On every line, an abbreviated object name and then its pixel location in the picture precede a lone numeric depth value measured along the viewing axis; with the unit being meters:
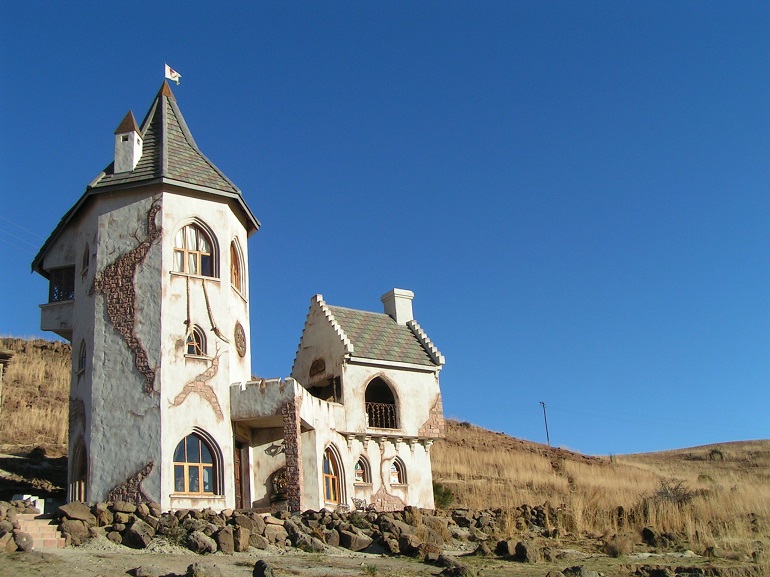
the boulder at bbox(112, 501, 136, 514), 24.77
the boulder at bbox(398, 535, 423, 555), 23.87
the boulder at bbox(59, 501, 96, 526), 23.58
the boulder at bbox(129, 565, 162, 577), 18.30
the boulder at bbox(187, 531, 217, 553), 22.55
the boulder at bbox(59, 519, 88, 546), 22.58
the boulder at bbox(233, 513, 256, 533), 24.28
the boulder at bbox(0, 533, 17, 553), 20.12
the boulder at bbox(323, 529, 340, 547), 25.14
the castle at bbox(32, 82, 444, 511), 28.06
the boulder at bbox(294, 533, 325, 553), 24.16
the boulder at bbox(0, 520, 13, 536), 20.81
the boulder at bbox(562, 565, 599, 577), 19.66
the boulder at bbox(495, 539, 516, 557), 23.70
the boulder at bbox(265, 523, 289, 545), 24.37
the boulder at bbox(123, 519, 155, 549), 22.72
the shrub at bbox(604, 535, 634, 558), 25.14
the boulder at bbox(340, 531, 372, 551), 24.89
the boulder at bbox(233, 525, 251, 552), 23.17
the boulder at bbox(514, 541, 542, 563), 22.94
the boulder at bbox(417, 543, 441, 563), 22.78
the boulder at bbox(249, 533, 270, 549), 23.69
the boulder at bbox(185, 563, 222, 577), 17.67
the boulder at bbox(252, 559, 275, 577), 17.98
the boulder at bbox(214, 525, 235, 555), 22.72
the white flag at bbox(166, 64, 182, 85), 34.19
